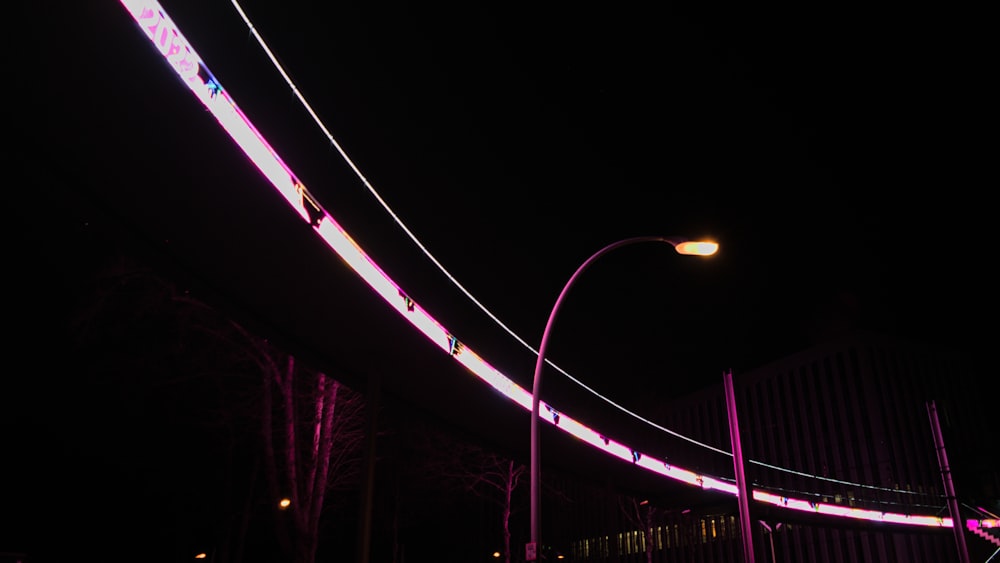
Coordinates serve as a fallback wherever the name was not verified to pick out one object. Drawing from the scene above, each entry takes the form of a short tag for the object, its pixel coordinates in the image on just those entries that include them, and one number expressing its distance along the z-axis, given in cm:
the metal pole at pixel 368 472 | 1325
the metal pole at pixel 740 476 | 1852
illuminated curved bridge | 796
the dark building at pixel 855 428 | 6794
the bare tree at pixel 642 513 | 3847
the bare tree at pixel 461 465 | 3488
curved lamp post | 1345
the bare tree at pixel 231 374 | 1988
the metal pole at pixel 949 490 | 2723
